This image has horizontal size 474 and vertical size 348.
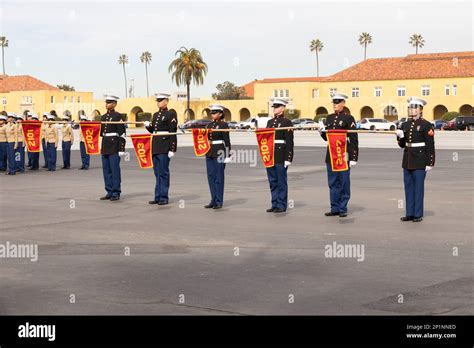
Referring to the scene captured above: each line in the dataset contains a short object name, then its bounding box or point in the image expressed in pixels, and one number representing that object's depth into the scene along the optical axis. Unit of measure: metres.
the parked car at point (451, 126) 78.19
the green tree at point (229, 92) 131.12
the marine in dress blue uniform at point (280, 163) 14.96
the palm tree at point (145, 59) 159.62
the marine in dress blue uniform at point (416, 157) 13.59
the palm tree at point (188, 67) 110.38
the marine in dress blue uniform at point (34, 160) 27.44
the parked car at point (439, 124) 82.94
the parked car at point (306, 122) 89.05
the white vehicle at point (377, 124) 80.62
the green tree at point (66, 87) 154.88
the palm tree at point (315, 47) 140.25
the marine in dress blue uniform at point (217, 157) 15.59
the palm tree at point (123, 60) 160.25
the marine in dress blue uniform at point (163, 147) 16.38
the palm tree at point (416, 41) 132.88
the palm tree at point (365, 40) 135.00
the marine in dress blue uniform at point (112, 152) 17.00
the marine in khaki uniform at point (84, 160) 27.30
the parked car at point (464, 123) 78.00
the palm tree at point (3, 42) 154.25
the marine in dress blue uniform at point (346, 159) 14.30
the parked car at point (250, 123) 83.31
